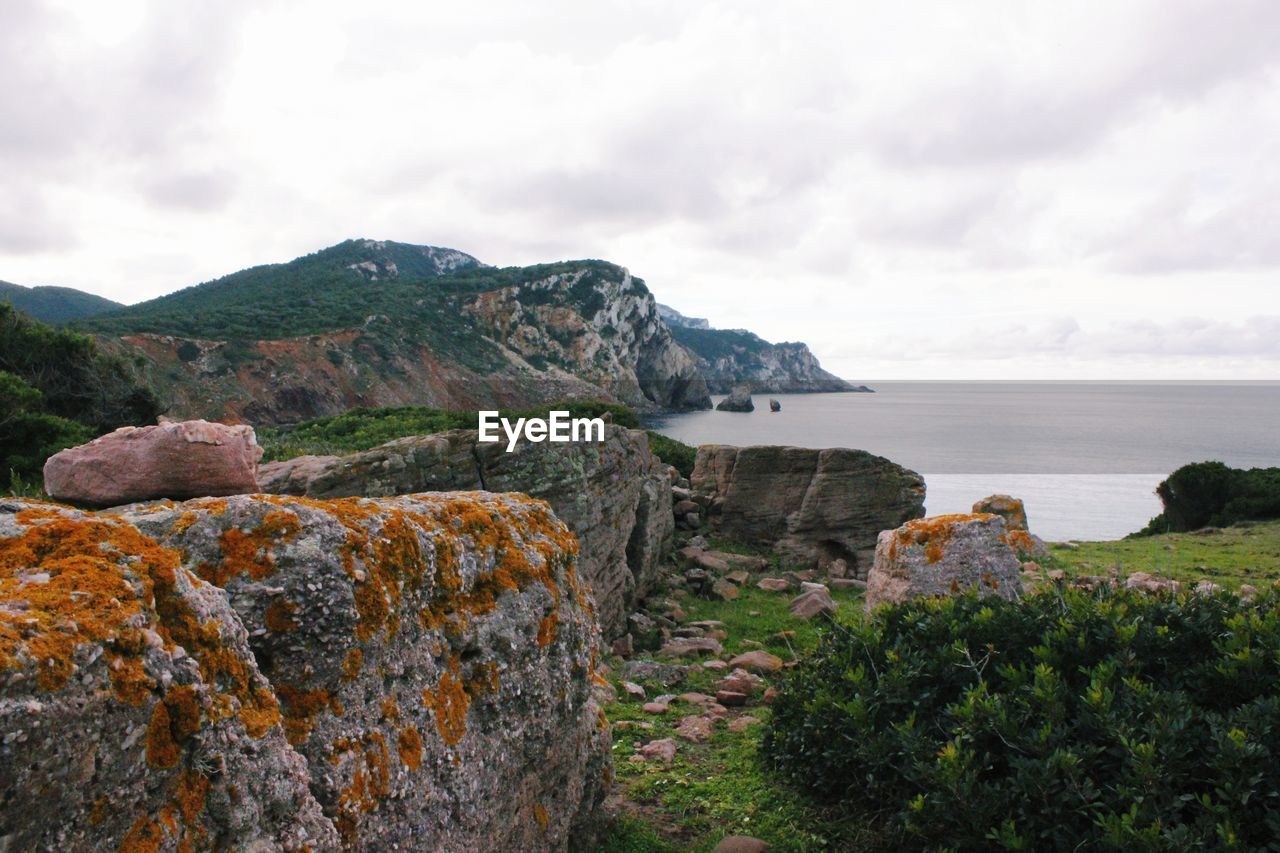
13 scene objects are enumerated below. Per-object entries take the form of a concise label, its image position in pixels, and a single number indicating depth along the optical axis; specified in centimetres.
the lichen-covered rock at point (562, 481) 1126
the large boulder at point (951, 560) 1141
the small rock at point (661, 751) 755
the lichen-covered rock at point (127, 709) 223
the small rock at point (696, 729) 830
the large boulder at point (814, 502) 2358
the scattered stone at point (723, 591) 1830
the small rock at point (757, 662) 1150
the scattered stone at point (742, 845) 553
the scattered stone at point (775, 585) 1919
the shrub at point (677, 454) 3142
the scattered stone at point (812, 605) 1579
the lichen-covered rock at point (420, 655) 357
